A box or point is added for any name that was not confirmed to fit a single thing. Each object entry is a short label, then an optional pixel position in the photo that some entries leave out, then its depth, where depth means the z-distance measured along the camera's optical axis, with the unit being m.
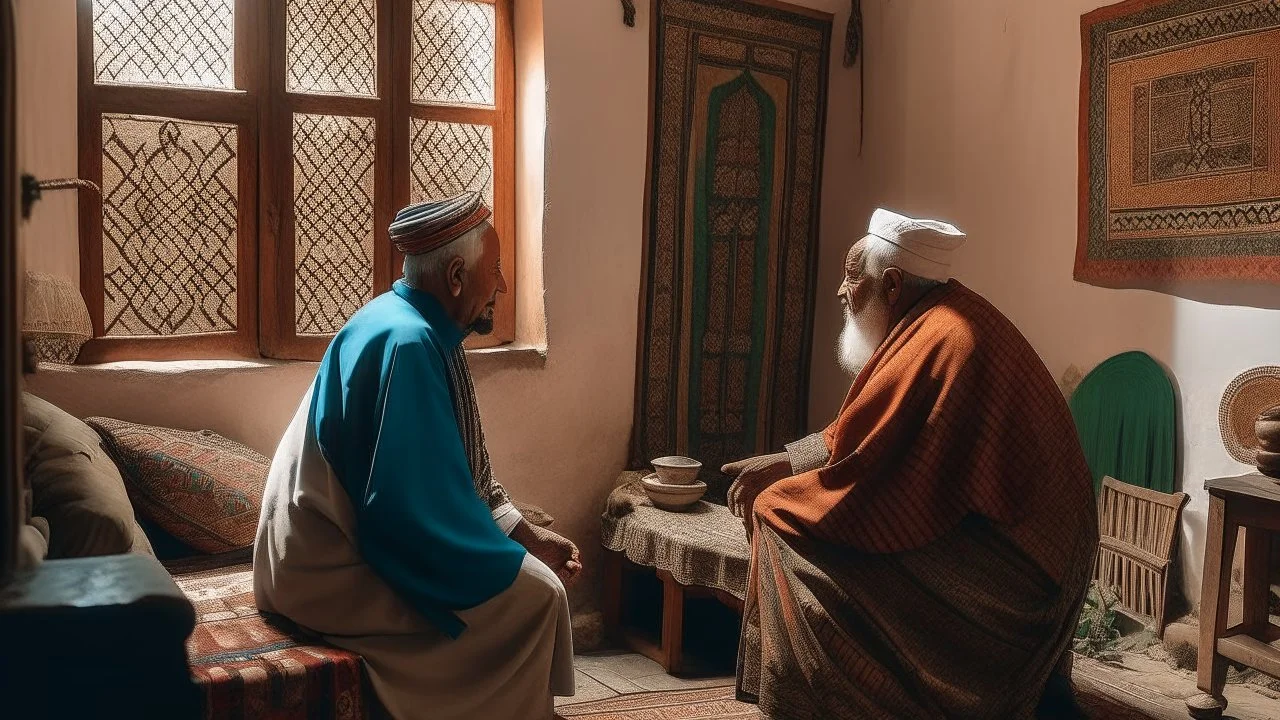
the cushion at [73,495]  2.39
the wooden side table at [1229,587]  3.29
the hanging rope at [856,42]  5.07
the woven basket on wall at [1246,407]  3.58
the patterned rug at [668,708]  3.61
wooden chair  3.81
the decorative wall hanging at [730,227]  4.67
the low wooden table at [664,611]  4.09
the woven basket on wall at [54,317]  3.22
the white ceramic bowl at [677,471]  4.29
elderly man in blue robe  2.31
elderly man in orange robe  2.85
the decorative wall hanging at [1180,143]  3.56
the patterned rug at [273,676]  2.24
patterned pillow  3.16
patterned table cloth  3.84
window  3.71
